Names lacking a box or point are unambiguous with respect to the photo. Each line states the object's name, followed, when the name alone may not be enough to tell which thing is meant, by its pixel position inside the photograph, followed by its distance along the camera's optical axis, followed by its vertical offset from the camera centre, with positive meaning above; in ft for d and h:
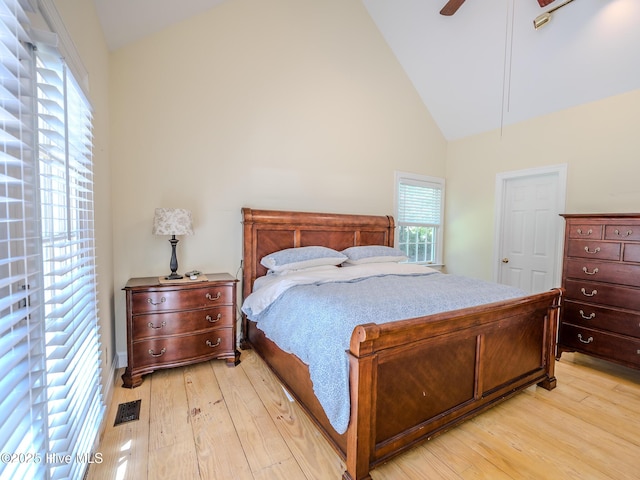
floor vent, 6.34 -4.10
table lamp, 7.94 +0.09
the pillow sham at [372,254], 10.59 -0.94
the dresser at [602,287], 8.06 -1.60
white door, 11.26 +0.08
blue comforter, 4.93 -1.60
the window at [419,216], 14.03 +0.63
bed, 4.63 -2.79
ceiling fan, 7.99 +6.17
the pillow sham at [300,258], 9.16 -0.98
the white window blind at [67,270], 3.65 -0.65
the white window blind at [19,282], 2.55 -0.62
